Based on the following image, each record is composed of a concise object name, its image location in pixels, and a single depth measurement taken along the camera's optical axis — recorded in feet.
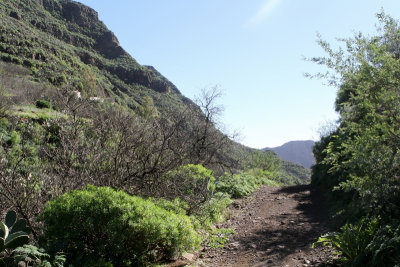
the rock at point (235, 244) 19.00
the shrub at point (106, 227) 12.38
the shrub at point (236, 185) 38.28
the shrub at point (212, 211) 22.59
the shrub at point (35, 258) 10.20
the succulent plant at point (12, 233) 10.55
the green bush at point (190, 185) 20.53
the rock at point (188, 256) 15.80
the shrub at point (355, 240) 12.07
